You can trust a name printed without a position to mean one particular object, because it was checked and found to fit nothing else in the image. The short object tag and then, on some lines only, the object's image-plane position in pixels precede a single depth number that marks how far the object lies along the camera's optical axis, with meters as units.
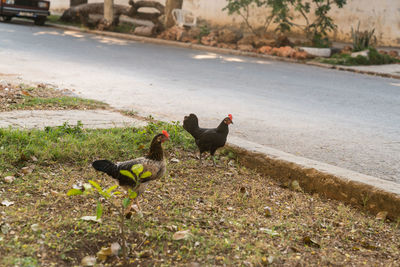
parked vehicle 20.41
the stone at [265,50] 15.61
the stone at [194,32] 18.27
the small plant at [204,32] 18.29
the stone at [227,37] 17.54
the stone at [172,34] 18.14
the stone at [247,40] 16.84
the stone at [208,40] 17.12
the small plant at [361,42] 15.93
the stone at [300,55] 14.91
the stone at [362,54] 14.89
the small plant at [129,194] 2.63
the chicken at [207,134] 4.52
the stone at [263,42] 16.53
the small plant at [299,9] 16.61
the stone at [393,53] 16.25
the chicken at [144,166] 3.22
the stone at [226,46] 16.52
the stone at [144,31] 18.88
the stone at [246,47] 16.05
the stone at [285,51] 15.06
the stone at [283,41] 16.75
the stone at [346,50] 15.84
